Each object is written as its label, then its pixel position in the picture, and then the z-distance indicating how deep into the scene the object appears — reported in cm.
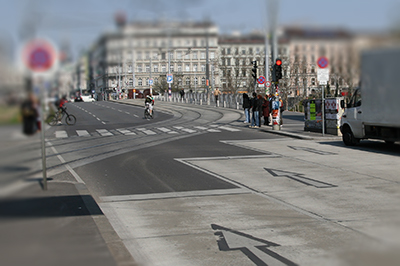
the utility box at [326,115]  2158
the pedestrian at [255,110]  2703
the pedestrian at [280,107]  2514
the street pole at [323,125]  2108
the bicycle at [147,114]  3624
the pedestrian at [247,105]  2860
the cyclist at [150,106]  3448
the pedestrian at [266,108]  2843
